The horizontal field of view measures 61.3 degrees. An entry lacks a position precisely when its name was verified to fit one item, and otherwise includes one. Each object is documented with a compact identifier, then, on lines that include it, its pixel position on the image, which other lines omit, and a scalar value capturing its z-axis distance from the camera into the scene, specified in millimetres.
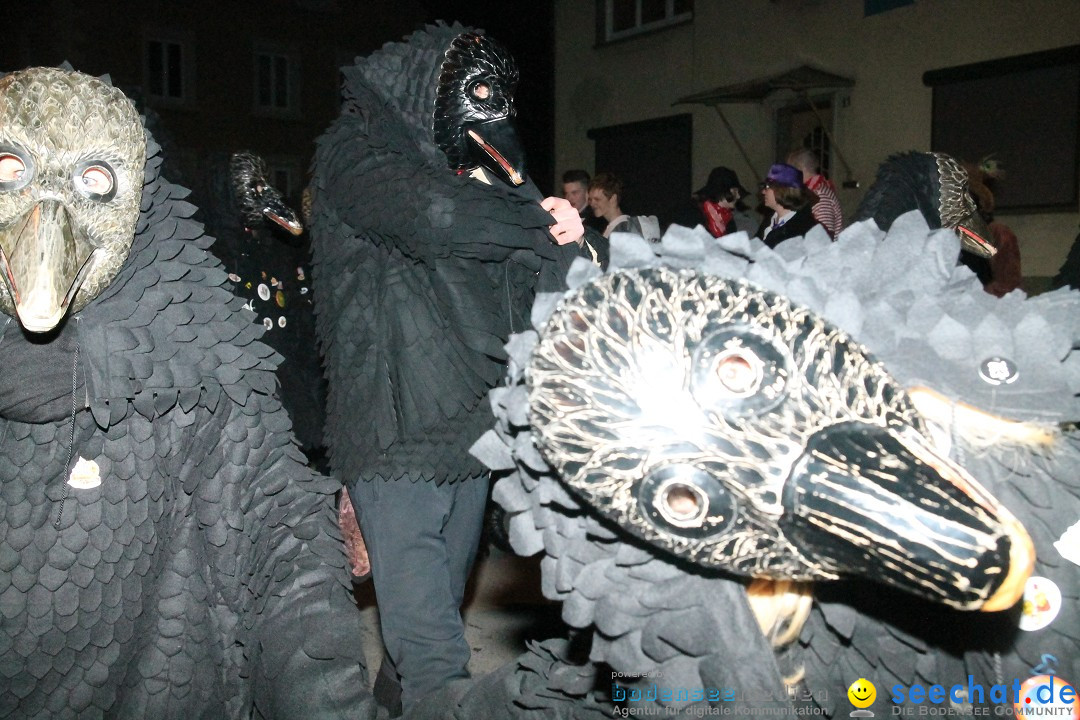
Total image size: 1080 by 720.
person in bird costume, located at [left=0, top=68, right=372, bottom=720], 1466
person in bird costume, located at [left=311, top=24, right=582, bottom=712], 2068
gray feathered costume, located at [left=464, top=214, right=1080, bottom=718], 999
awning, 8828
